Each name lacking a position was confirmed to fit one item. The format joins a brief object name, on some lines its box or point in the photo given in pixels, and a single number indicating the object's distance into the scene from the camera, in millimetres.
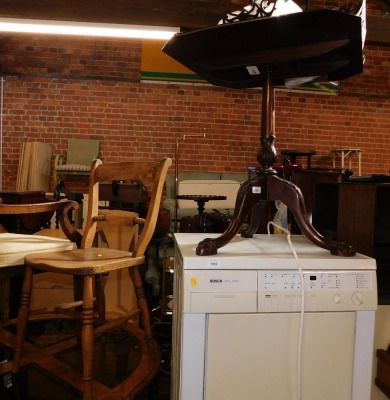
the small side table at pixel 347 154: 5464
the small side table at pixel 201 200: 2674
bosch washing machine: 920
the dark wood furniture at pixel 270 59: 898
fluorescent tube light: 3359
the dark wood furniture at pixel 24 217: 2518
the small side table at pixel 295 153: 4731
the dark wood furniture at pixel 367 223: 1319
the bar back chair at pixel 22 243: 1414
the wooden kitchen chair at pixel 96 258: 1257
